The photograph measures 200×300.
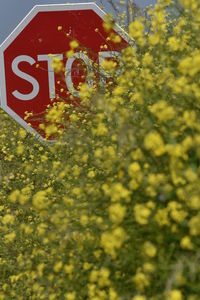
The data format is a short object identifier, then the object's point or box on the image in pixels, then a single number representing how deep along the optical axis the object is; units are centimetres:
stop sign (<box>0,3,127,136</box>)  833
